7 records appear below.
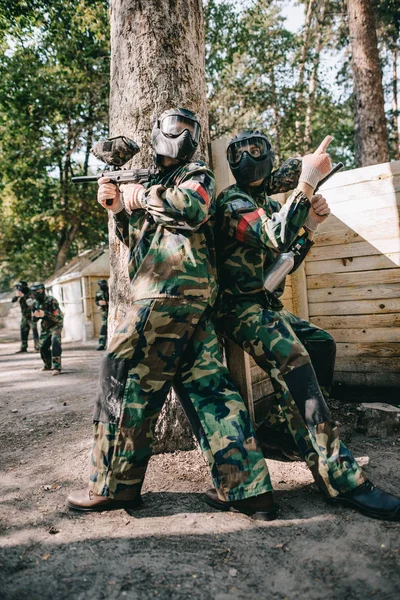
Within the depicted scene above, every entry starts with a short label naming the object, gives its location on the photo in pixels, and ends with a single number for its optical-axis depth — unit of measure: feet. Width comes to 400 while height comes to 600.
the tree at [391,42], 39.70
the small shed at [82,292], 59.06
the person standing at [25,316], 44.82
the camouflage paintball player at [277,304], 8.59
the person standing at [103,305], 43.09
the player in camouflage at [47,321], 31.17
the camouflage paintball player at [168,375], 8.52
